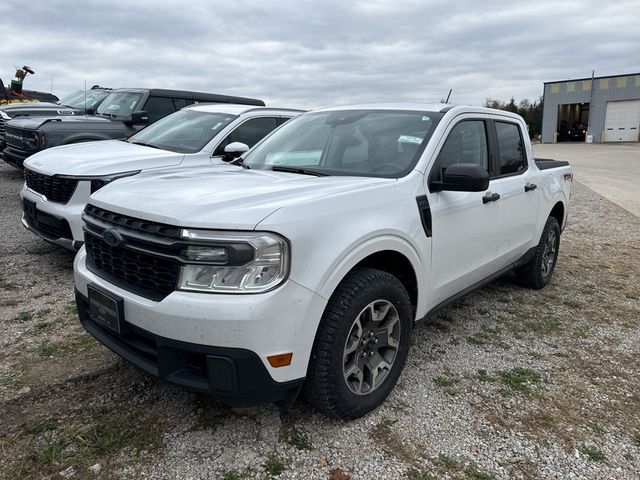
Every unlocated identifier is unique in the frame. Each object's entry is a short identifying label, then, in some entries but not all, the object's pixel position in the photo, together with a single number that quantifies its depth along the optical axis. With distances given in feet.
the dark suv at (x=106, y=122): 24.72
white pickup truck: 7.41
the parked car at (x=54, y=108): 34.24
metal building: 137.49
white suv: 15.51
